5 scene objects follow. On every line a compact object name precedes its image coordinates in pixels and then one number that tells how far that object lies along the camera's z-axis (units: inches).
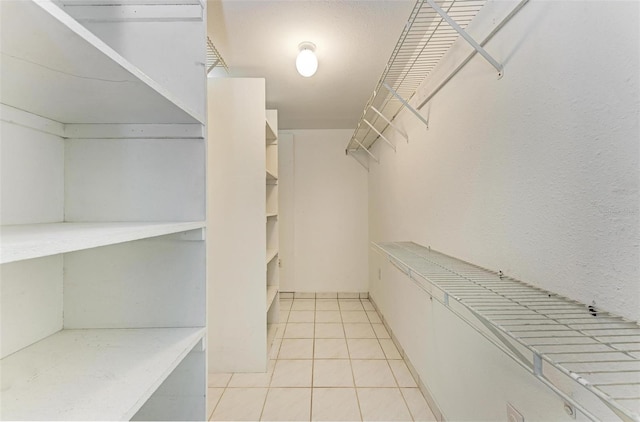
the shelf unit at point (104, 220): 24.0
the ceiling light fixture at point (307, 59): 72.0
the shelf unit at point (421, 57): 42.4
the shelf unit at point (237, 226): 80.6
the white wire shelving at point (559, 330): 20.8
